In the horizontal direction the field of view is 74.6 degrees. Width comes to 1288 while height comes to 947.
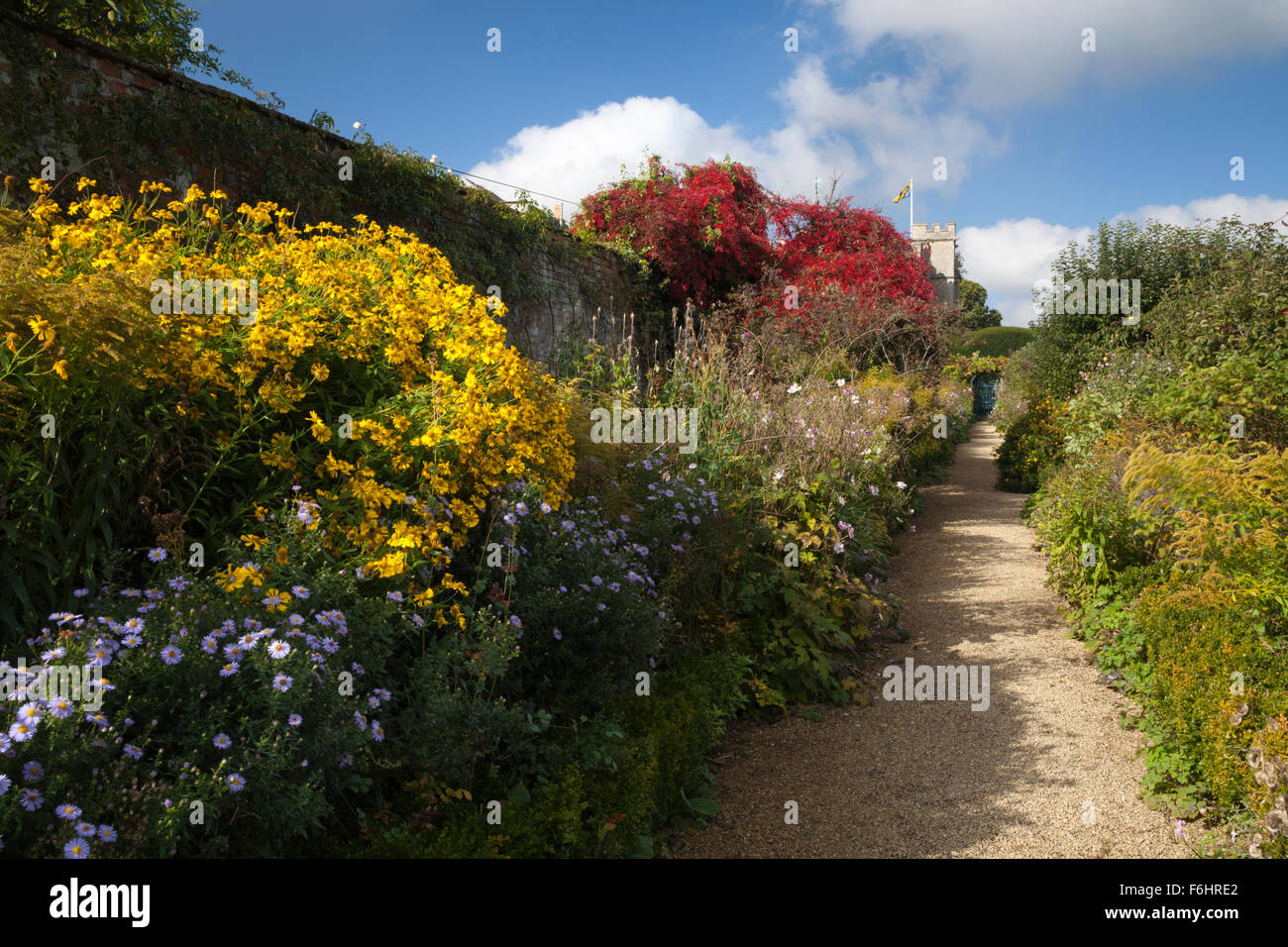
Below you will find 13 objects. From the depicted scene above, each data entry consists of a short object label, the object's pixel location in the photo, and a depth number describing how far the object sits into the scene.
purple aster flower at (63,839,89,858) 1.67
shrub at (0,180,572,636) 2.72
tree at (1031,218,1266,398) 11.73
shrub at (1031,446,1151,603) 5.97
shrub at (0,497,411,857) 1.79
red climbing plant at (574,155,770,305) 11.89
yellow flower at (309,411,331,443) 2.93
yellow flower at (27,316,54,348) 2.50
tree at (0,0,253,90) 5.18
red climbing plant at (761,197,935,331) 12.16
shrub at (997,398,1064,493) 11.47
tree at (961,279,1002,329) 54.16
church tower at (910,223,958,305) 45.07
